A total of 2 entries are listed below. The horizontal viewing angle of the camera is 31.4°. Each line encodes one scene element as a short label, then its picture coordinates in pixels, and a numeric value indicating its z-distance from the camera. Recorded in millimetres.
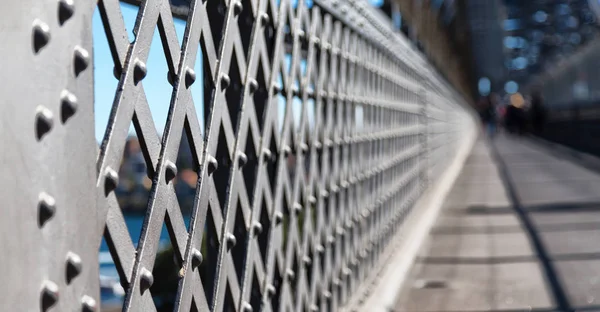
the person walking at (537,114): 39875
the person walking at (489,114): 45500
